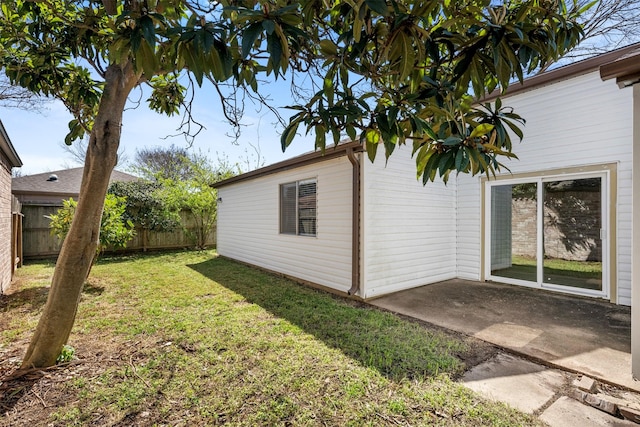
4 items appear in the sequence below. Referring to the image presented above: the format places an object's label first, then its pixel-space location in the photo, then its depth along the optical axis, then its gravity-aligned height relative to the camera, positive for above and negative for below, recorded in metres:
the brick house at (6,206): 5.24 +0.13
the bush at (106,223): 6.60 -0.23
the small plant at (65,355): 2.95 -1.39
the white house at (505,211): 5.02 +0.01
